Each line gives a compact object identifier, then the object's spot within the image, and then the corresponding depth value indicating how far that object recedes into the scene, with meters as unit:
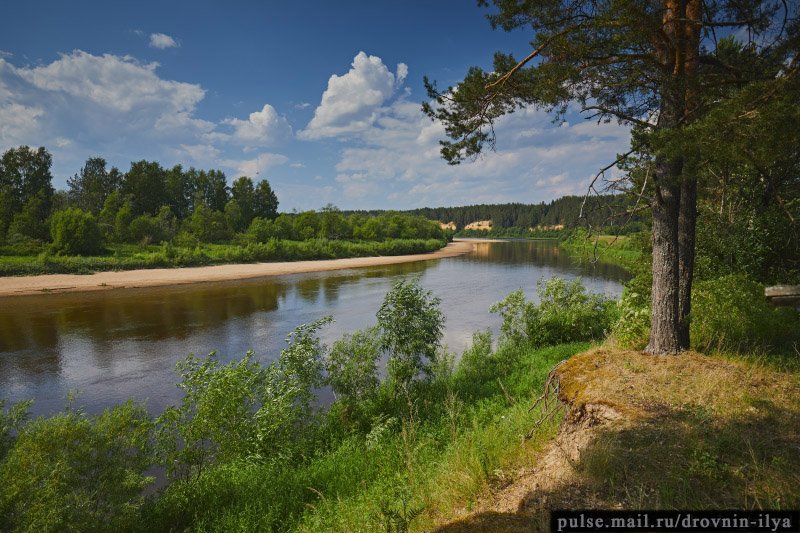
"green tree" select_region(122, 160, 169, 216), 76.75
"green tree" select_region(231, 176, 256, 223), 87.19
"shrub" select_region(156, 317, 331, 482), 8.12
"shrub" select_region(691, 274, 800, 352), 8.51
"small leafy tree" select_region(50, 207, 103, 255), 48.47
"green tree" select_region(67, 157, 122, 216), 73.50
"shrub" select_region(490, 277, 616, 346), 15.54
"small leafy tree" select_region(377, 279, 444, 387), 11.30
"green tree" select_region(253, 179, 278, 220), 91.38
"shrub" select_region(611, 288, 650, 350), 8.91
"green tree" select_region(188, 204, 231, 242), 67.56
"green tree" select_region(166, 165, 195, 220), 82.81
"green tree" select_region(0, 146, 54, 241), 60.14
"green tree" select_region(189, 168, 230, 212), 89.81
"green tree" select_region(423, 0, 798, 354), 6.56
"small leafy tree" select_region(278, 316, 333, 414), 9.80
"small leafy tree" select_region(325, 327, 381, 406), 10.93
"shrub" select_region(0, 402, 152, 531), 5.26
